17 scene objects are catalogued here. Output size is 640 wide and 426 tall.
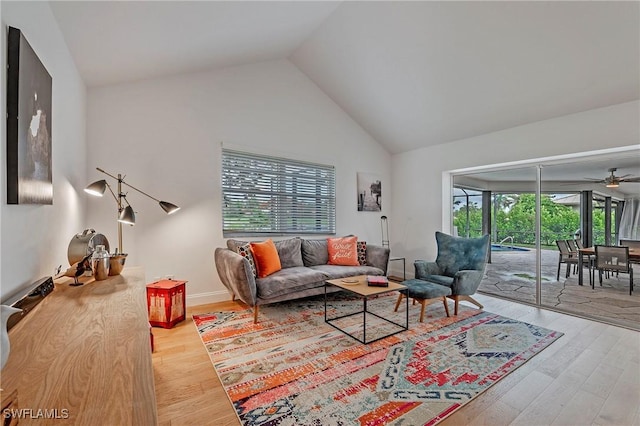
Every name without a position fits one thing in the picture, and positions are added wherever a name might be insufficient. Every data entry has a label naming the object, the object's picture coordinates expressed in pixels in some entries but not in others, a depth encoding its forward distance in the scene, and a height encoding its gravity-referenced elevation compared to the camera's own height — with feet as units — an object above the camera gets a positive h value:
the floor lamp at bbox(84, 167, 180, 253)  7.40 +0.53
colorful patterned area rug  5.70 -3.89
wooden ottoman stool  10.16 -2.87
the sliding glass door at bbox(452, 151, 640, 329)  10.74 -0.60
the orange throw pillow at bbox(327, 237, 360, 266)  13.43 -1.79
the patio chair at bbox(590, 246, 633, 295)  10.62 -1.87
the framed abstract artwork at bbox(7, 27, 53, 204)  4.05 +1.44
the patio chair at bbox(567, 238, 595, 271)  11.62 -1.59
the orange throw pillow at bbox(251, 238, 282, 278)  11.05 -1.77
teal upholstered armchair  10.94 -2.26
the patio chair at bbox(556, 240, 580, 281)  12.03 -1.86
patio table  11.53 -1.65
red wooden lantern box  9.41 -3.00
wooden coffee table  8.79 -2.49
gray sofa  9.82 -2.36
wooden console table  2.03 -1.40
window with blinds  12.88 +0.91
